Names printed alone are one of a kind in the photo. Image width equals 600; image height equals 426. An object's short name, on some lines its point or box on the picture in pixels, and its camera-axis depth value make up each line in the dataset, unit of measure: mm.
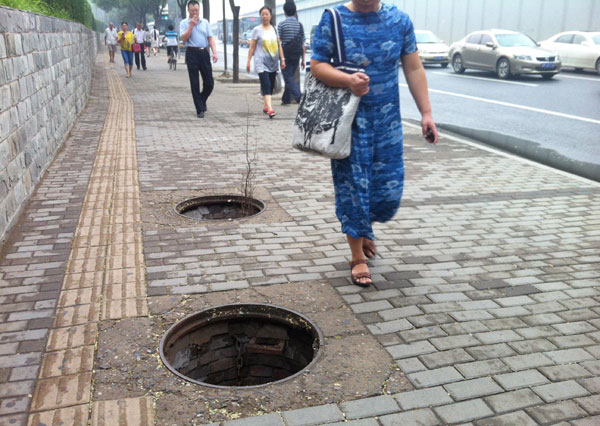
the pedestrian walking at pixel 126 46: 20469
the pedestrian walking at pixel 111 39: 27688
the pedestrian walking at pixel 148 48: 37819
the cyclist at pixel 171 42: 27094
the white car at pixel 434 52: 25688
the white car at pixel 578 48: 21422
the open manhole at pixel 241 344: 3250
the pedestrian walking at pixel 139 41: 24469
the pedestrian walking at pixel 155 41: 37425
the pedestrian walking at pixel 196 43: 10602
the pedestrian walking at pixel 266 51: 11305
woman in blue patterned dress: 3609
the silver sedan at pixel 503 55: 19688
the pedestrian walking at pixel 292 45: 12180
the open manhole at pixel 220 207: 5646
